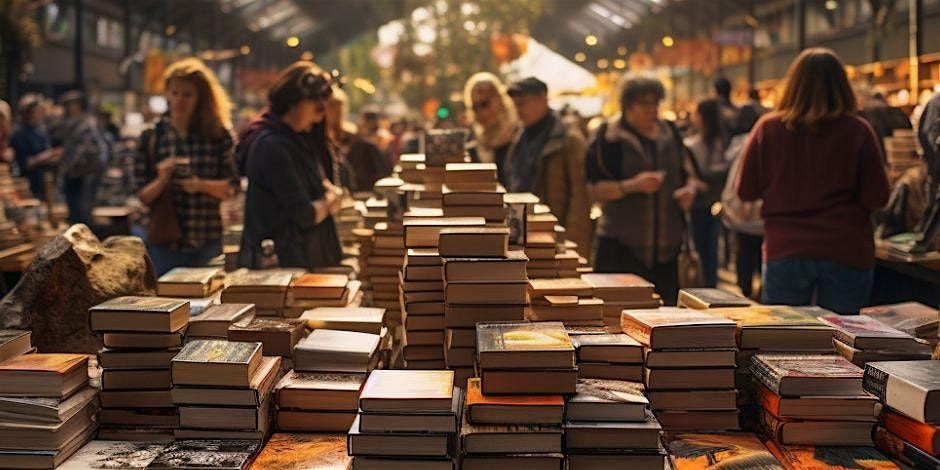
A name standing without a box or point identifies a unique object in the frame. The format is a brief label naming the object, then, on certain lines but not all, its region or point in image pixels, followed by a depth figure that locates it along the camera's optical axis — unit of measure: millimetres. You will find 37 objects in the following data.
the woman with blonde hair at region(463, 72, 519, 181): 5707
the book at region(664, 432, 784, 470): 2385
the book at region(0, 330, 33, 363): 2615
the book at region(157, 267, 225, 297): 3348
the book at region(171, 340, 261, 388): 2365
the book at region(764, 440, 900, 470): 2355
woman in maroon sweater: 3797
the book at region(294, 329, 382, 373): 2590
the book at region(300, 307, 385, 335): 2904
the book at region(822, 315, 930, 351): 2721
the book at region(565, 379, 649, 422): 2275
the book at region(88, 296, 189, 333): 2576
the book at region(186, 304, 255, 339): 2754
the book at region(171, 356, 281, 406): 2377
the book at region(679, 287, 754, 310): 3002
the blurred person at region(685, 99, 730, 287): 7266
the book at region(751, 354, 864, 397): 2445
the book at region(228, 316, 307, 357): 2672
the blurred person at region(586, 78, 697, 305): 4980
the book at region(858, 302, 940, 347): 3109
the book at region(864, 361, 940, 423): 2254
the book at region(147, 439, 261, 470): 2240
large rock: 2971
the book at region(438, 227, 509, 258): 2727
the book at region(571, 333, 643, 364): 2494
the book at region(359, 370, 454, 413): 2205
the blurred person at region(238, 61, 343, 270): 4137
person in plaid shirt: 4734
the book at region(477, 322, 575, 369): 2287
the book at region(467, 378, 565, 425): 2221
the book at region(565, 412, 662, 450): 2254
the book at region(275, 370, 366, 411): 2498
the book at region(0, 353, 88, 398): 2422
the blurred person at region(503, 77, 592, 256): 5293
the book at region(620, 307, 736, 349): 2527
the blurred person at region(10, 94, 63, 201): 12719
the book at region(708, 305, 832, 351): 2660
